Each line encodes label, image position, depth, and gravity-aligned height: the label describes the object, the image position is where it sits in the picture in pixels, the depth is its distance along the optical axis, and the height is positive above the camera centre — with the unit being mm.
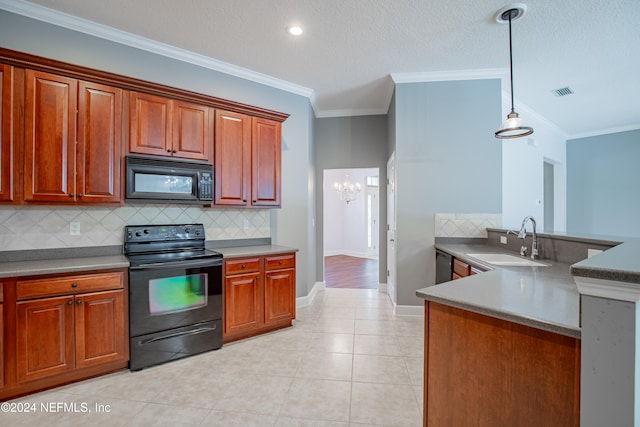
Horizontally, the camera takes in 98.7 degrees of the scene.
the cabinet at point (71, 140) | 2129 +586
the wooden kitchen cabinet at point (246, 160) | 2965 +589
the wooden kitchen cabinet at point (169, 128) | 2516 +821
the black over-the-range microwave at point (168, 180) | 2490 +304
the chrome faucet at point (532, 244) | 2318 -267
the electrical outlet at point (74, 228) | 2447 -147
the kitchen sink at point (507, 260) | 2143 -408
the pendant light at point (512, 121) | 2162 +731
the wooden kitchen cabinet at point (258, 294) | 2750 -879
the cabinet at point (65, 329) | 1892 -871
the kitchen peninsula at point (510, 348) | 905 -530
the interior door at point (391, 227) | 3779 -219
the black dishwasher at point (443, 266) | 3019 -623
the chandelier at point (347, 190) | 8195 +695
